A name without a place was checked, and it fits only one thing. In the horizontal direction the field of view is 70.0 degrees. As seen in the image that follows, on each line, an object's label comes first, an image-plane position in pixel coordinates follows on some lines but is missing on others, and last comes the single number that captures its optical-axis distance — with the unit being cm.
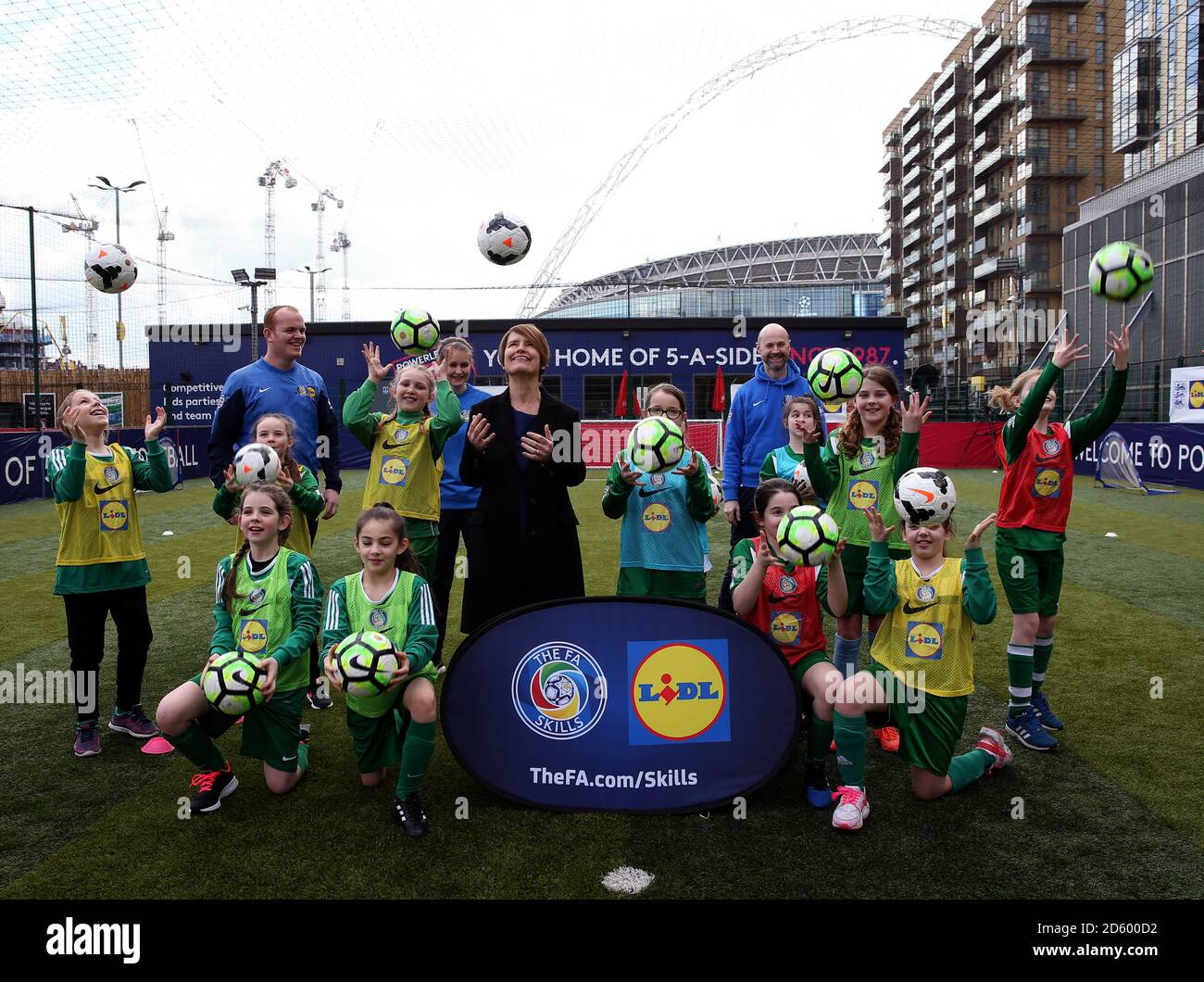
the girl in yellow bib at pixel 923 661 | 353
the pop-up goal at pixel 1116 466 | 1684
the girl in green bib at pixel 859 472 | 436
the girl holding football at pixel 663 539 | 439
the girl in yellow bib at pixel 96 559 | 423
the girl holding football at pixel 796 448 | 434
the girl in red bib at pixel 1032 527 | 430
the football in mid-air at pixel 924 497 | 350
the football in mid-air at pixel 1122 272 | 407
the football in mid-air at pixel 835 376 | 435
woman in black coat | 432
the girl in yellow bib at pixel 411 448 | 491
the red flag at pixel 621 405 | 2595
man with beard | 541
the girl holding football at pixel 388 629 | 359
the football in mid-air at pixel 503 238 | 682
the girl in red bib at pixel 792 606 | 365
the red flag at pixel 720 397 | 2391
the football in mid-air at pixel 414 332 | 490
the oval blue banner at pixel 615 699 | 354
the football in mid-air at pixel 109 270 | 695
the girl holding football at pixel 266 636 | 365
